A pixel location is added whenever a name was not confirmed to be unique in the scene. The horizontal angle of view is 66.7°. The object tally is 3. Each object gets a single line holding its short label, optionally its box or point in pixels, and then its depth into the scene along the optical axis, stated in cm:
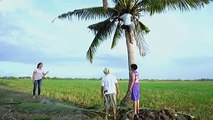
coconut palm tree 733
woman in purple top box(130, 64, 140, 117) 505
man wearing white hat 524
